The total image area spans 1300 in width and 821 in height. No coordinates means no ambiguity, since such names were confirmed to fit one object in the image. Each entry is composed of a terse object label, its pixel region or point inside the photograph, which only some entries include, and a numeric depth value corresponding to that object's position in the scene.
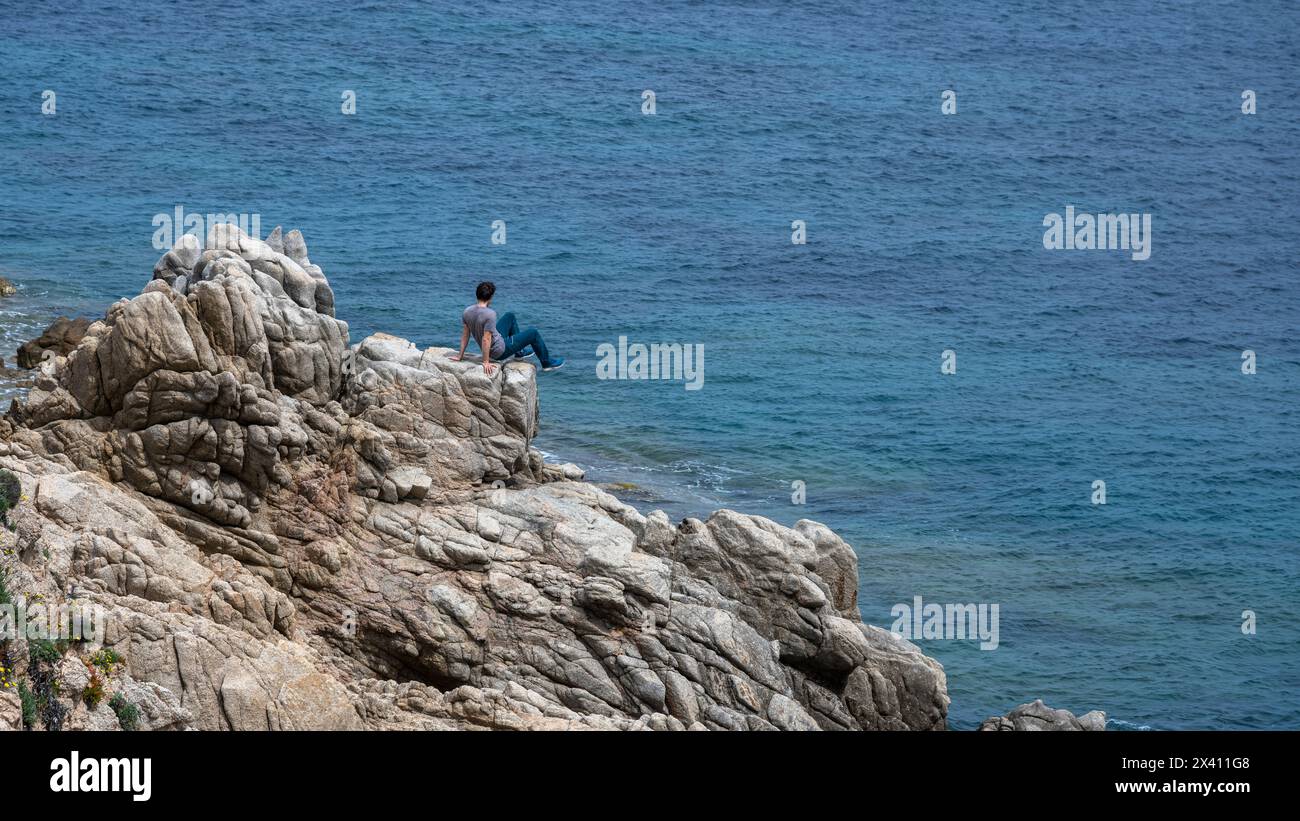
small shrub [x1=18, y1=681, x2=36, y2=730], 24.09
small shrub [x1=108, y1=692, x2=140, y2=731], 25.88
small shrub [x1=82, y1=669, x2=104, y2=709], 25.77
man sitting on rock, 37.16
